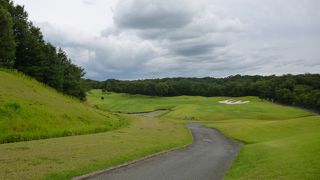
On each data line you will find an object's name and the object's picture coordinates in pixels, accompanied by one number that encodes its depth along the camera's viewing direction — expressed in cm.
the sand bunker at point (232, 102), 14055
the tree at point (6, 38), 5472
